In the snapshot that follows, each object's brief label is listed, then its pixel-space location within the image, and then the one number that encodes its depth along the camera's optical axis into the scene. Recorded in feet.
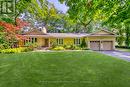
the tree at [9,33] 32.12
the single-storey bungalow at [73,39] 41.68
